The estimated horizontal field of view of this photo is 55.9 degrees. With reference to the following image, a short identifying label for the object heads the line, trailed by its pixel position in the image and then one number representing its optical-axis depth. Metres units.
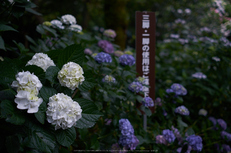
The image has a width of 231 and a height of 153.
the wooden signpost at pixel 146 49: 1.89
